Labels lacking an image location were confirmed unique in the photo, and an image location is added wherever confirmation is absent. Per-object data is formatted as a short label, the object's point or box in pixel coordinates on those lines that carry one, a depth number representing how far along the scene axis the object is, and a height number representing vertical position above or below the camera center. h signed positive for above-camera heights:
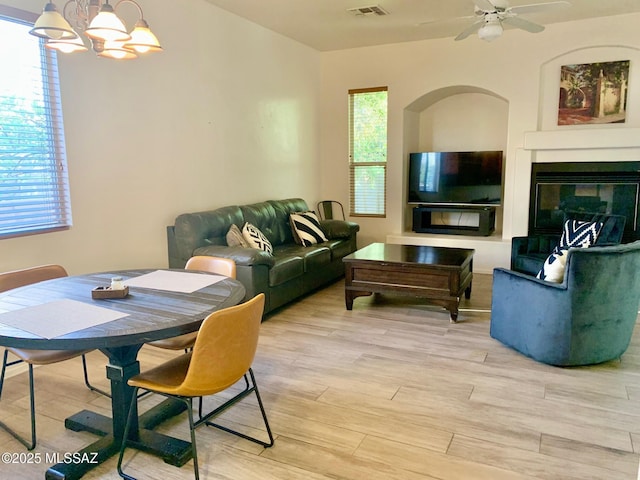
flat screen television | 6.05 -0.05
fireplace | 5.32 -0.21
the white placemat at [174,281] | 2.41 -0.56
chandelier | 2.12 +0.66
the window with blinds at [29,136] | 3.04 +0.26
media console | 6.04 -0.61
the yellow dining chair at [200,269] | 2.45 -0.57
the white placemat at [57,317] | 1.82 -0.57
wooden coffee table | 4.01 -0.87
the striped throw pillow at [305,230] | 5.25 -0.61
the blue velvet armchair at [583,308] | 2.99 -0.88
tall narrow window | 6.52 +0.32
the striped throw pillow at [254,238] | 4.43 -0.59
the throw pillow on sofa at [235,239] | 4.33 -0.58
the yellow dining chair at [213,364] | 1.84 -0.76
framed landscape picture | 5.28 +0.91
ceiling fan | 3.57 +1.24
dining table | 1.79 -0.58
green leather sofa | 3.97 -0.71
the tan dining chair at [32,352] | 2.28 -0.85
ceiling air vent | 4.76 +1.66
